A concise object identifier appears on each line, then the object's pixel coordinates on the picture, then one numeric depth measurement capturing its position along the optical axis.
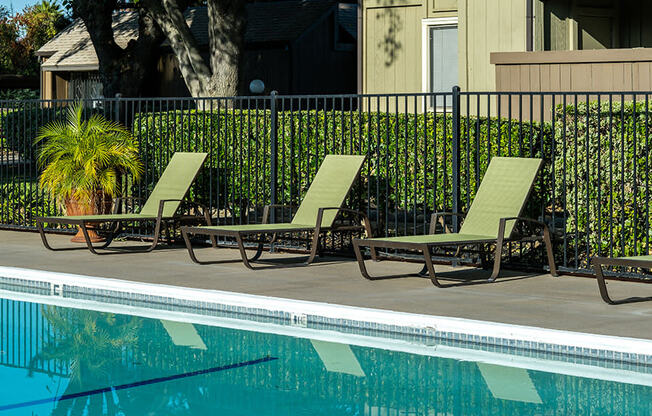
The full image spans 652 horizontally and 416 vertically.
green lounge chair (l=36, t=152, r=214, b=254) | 12.88
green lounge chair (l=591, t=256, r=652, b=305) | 8.84
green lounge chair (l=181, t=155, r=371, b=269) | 11.55
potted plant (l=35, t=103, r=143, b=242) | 13.95
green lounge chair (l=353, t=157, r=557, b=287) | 10.30
